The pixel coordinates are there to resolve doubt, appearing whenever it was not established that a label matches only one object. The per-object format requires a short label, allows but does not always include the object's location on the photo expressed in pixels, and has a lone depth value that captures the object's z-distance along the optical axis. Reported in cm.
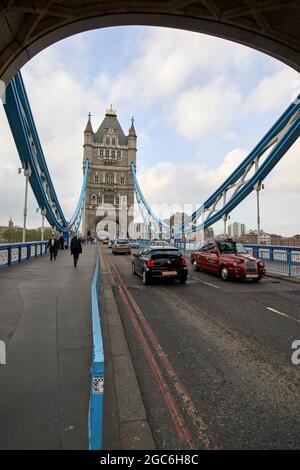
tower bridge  238
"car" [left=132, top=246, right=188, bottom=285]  990
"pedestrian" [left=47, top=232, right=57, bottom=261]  1812
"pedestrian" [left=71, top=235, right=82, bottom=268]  1387
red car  1060
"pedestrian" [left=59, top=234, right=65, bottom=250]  3194
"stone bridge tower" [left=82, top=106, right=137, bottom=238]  8956
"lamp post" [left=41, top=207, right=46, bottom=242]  2595
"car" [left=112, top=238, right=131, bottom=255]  2758
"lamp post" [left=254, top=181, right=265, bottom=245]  2074
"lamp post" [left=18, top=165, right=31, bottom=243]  1723
